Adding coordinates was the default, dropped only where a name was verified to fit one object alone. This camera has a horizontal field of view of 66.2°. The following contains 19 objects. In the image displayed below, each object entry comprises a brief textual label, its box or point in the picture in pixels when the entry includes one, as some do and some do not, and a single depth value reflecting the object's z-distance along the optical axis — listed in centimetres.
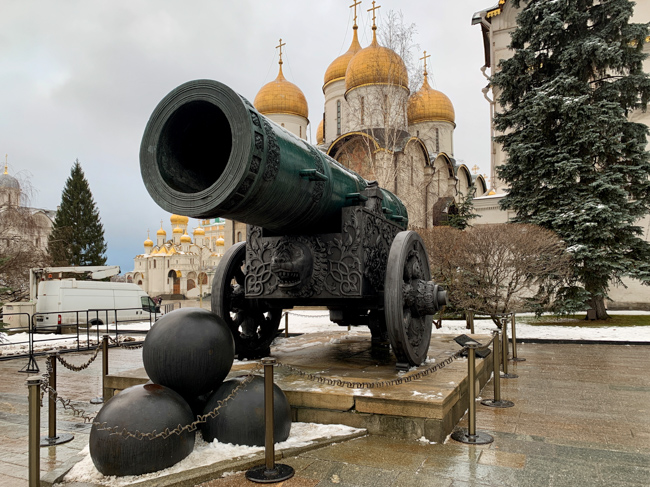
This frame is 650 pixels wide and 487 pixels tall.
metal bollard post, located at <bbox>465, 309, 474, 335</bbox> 1185
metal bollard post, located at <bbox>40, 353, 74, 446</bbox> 415
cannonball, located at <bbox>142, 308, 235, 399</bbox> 368
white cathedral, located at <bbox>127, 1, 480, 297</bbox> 2094
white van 1703
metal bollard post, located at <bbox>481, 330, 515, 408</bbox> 496
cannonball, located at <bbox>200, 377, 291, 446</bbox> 349
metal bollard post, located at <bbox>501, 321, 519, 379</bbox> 689
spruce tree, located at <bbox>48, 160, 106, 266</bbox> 3991
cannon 359
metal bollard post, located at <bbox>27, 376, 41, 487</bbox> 275
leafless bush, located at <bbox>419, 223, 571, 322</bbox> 1312
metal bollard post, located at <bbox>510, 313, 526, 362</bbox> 811
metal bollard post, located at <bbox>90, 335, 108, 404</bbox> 570
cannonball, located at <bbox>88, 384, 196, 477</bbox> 304
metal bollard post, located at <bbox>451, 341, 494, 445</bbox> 385
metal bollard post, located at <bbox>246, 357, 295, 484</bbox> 313
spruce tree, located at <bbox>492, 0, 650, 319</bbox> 1500
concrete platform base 386
